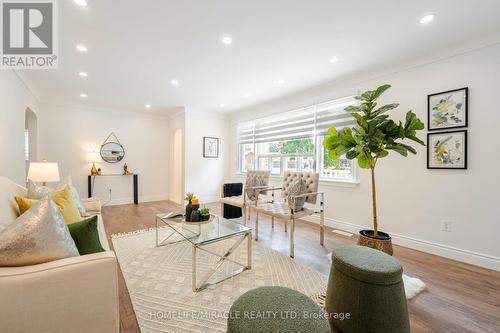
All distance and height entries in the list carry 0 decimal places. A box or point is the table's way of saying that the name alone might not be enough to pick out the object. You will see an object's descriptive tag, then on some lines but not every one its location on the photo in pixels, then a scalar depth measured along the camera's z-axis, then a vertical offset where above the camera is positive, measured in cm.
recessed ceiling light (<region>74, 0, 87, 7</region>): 186 +146
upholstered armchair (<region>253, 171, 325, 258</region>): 261 -59
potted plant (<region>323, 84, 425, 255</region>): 206 +29
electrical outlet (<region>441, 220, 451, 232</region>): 254 -73
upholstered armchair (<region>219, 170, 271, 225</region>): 338 -58
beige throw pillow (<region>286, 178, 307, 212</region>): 269 -36
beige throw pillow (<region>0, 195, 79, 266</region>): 93 -36
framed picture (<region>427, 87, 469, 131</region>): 245 +70
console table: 534 -48
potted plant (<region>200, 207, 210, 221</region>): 236 -56
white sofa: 85 -59
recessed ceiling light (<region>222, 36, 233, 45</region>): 238 +146
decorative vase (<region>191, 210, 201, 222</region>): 231 -57
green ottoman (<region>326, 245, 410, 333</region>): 128 -83
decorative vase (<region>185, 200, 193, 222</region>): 236 -52
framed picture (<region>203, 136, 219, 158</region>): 570 +50
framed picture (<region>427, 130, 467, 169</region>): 245 +20
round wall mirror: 534 +32
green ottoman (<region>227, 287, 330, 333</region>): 88 -68
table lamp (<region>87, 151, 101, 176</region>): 506 +13
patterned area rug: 152 -110
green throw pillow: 122 -43
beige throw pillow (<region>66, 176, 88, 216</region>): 224 -43
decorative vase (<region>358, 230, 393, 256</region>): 205 -76
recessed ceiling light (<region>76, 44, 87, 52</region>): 258 +145
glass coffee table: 190 -70
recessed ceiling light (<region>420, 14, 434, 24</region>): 201 +145
